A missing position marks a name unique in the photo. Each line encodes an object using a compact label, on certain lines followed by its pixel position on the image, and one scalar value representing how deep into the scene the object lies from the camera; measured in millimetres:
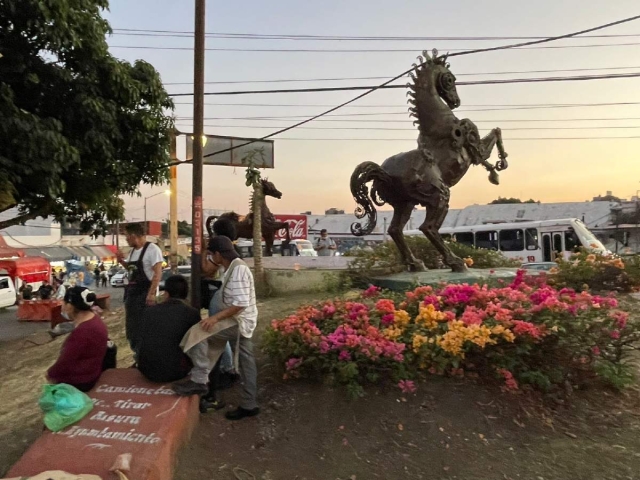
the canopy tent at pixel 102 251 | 45125
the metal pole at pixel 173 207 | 10705
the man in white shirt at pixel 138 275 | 5434
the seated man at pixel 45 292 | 19552
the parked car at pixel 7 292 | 18781
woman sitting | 3980
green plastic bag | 3660
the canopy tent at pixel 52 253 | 36938
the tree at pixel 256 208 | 8789
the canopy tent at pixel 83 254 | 41541
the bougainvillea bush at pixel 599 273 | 6797
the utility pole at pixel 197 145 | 5363
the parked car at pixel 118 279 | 32375
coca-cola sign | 29348
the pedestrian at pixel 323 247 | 13141
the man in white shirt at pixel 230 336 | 3986
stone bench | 3283
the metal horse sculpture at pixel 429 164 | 7305
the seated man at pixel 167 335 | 4051
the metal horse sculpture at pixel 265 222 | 13126
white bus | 18689
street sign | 11867
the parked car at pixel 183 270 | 16425
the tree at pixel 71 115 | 7332
